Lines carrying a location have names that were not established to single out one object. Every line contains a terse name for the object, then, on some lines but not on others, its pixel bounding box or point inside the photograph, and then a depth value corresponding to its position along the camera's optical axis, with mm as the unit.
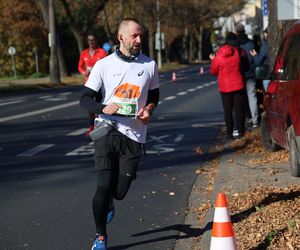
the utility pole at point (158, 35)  64812
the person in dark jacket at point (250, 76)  13969
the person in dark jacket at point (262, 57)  14367
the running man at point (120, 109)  5555
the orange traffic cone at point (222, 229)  4836
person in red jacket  12742
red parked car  7941
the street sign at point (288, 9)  9641
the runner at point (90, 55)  13358
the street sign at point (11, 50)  45928
